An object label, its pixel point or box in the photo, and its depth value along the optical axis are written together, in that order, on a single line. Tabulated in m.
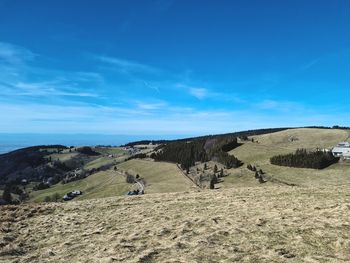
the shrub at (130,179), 131.50
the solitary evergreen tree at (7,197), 165.25
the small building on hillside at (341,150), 111.88
